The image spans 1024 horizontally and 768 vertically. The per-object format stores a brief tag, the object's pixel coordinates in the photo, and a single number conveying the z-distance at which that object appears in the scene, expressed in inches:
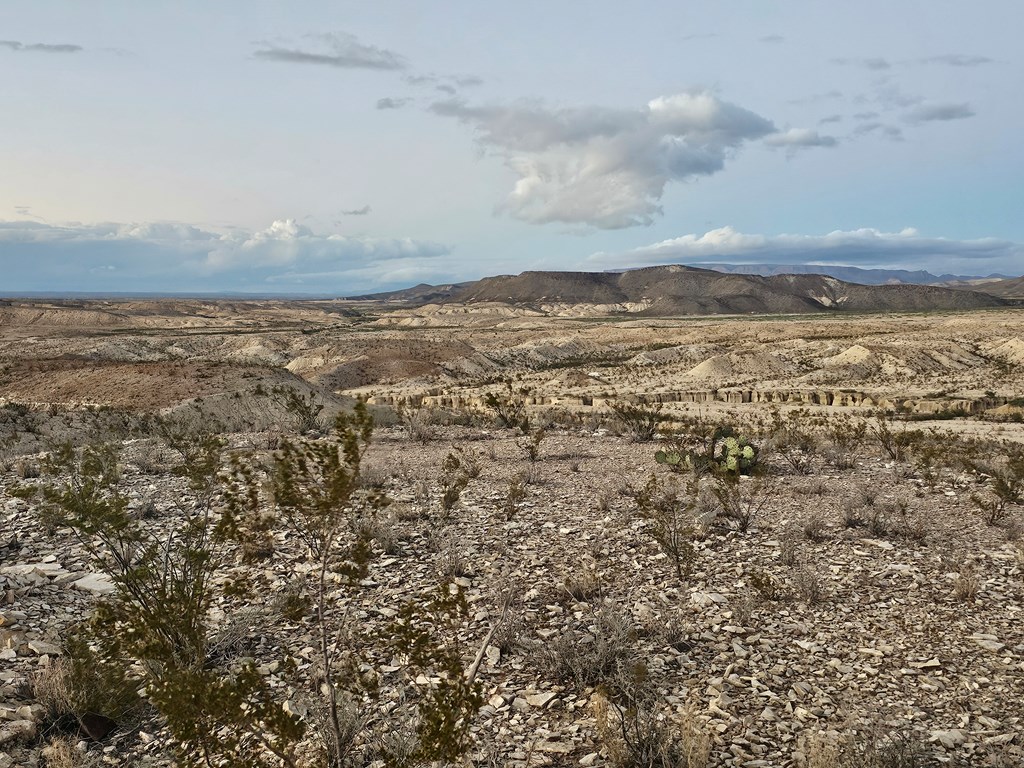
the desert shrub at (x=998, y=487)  384.5
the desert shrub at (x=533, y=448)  520.2
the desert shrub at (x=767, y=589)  264.5
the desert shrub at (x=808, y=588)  264.7
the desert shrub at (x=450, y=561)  283.1
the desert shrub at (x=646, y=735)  159.9
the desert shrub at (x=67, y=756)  152.9
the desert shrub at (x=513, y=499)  375.9
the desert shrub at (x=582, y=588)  265.6
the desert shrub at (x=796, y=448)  521.0
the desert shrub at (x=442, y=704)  119.5
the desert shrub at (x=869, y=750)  156.0
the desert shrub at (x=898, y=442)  578.9
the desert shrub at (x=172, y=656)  123.6
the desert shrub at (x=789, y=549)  305.9
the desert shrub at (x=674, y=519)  301.9
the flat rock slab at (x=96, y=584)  259.8
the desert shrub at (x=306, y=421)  656.4
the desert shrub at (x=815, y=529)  343.3
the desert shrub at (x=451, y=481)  363.9
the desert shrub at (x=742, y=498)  366.9
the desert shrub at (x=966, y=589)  265.6
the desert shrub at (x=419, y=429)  652.7
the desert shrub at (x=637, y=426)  674.2
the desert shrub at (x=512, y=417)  725.6
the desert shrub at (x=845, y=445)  541.5
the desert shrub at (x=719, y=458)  478.0
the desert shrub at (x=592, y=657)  203.5
